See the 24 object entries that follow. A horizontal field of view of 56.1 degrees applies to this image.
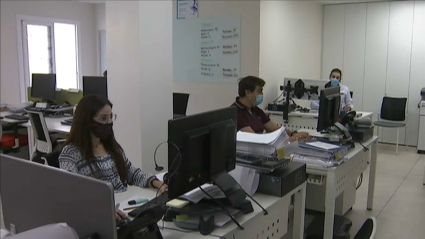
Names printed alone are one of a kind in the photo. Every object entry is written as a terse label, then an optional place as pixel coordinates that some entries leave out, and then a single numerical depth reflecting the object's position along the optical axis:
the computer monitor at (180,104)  4.70
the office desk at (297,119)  5.27
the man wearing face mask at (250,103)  3.51
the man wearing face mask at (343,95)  5.63
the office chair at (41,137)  4.16
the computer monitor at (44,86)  5.61
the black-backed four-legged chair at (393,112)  6.60
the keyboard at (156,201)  1.79
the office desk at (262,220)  1.72
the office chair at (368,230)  1.42
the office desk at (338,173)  2.73
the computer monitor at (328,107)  3.09
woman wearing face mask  2.19
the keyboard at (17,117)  5.09
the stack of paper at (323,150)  2.80
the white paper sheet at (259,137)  2.28
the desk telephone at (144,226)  1.38
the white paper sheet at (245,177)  2.11
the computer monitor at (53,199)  1.23
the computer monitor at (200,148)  1.63
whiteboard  5.66
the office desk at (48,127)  4.47
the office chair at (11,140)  4.91
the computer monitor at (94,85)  4.92
